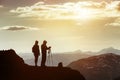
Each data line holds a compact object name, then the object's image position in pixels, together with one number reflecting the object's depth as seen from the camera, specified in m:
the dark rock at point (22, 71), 37.91
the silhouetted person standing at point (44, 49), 42.41
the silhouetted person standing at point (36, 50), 41.46
